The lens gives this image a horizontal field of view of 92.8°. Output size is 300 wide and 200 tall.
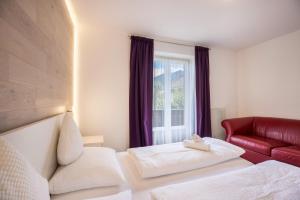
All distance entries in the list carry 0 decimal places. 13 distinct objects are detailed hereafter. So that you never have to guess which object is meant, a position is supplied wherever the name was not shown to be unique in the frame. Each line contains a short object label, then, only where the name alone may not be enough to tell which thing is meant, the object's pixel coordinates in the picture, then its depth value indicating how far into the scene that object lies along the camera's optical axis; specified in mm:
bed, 800
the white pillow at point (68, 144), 1191
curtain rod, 3147
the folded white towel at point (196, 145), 1725
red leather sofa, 2148
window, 3189
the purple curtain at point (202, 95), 3352
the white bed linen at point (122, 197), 853
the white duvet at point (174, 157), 1324
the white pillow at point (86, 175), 991
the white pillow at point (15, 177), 445
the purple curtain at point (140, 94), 2820
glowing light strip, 2466
